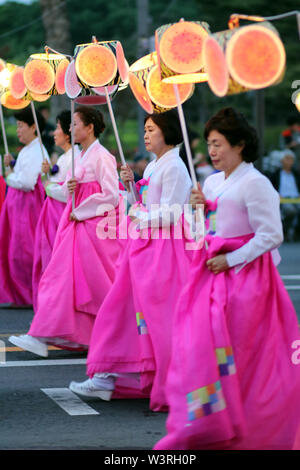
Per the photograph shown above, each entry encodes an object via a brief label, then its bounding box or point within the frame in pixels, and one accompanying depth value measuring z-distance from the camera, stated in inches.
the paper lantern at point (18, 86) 617.9
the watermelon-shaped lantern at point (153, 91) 441.7
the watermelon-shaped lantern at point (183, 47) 359.6
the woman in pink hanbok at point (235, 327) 330.0
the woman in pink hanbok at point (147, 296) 440.1
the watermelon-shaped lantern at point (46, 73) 565.0
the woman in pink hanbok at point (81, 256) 526.6
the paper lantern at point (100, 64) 485.1
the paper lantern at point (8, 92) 658.8
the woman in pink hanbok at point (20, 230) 717.1
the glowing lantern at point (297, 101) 362.9
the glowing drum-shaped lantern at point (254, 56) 309.7
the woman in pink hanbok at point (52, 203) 627.7
